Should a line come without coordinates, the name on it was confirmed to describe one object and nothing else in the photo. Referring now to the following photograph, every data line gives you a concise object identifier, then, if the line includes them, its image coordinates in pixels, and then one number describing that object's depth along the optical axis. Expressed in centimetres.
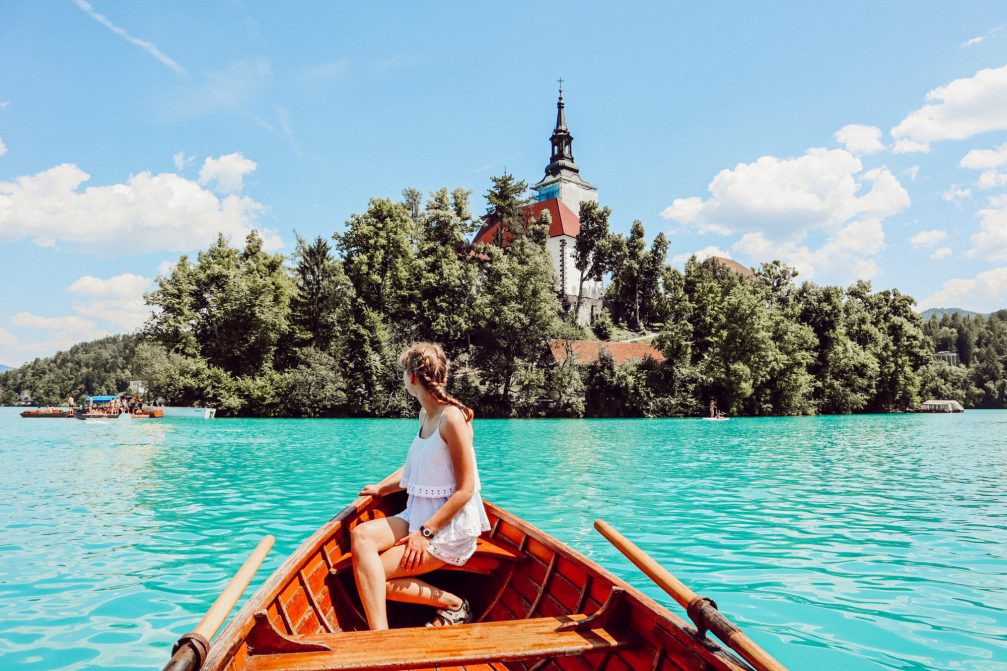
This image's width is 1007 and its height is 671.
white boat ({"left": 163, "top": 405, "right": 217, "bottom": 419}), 4372
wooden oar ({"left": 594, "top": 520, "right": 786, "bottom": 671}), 258
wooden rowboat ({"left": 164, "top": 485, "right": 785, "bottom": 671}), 291
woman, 405
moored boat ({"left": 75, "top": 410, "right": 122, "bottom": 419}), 4175
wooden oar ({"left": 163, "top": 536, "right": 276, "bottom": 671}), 252
